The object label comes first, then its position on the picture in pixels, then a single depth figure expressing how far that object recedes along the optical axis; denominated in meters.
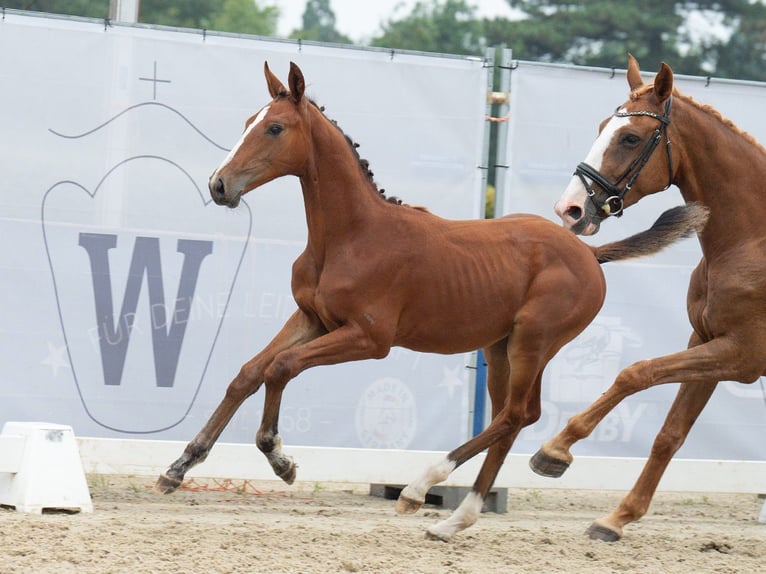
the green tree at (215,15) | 44.22
